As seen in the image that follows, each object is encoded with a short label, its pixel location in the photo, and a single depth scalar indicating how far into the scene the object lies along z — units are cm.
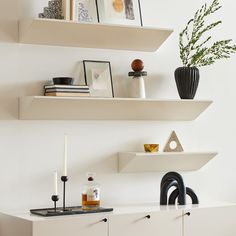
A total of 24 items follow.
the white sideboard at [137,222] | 253
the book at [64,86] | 282
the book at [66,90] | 282
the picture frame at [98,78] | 304
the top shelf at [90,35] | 281
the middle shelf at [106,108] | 281
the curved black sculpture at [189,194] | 311
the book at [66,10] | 284
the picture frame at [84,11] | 287
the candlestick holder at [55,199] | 272
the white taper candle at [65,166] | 277
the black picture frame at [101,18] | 302
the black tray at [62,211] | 261
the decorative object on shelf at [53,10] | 286
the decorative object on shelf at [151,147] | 315
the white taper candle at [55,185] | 271
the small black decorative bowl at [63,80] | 288
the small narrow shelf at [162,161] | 309
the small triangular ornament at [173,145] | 323
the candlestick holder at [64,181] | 277
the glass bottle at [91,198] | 278
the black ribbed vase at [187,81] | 319
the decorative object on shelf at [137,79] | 312
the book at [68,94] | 280
